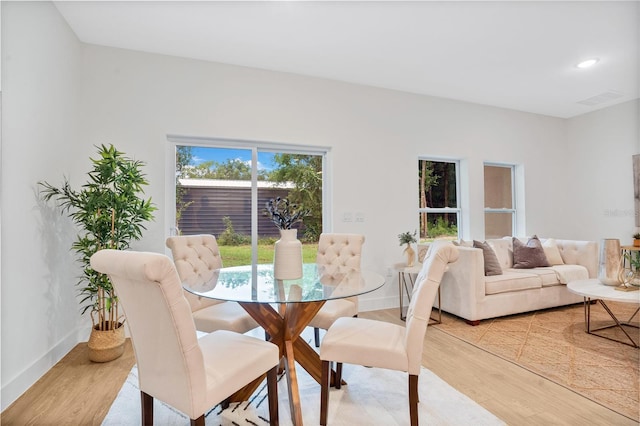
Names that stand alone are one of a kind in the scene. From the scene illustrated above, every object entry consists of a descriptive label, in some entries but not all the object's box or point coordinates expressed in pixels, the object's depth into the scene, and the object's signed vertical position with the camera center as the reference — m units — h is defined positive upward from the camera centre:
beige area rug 2.04 -1.11
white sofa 3.28 -0.75
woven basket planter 2.45 -0.99
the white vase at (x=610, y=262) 2.90 -0.43
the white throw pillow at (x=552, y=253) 4.14 -0.48
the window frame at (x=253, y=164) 3.32 +0.61
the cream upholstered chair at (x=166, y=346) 1.15 -0.51
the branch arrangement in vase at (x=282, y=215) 2.18 +0.02
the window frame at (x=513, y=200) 5.05 +0.28
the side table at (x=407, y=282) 3.41 -0.82
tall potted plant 2.43 +0.00
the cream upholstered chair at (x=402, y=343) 1.59 -0.66
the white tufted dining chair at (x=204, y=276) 2.12 -0.43
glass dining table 1.68 -0.42
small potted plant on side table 3.65 -0.30
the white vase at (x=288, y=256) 2.16 -0.26
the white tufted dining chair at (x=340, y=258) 2.39 -0.36
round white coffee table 2.57 -0.65
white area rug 1.72 -1.11
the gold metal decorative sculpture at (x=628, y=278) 2.75 -0.54
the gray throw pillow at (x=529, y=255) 3.95 -0.48
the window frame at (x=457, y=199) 4.59 +0.27
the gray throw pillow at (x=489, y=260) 3.59 -0.50
